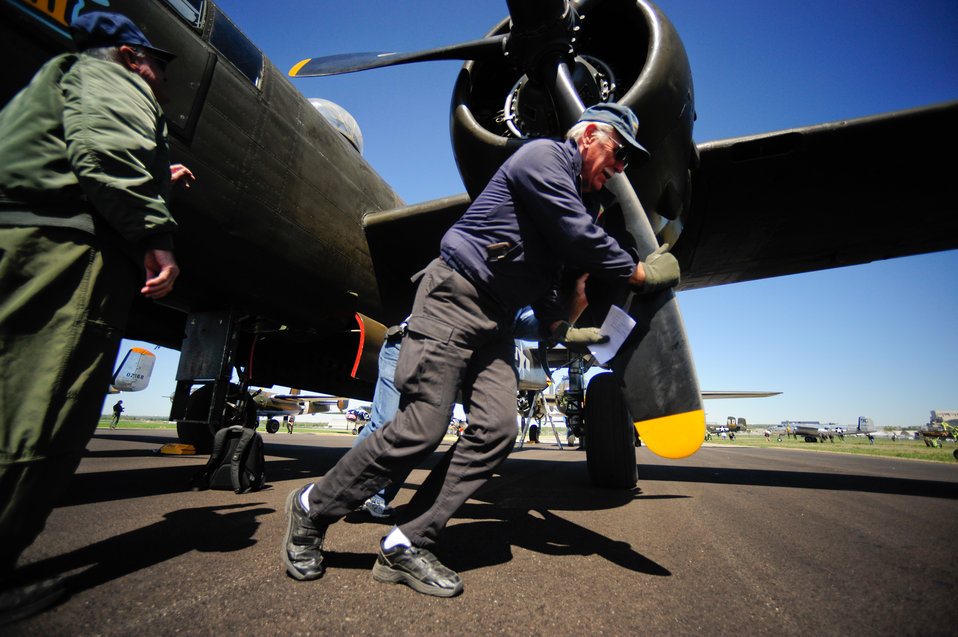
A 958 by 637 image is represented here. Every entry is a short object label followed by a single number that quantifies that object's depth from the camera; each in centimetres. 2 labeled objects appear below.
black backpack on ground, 307
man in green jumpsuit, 111
